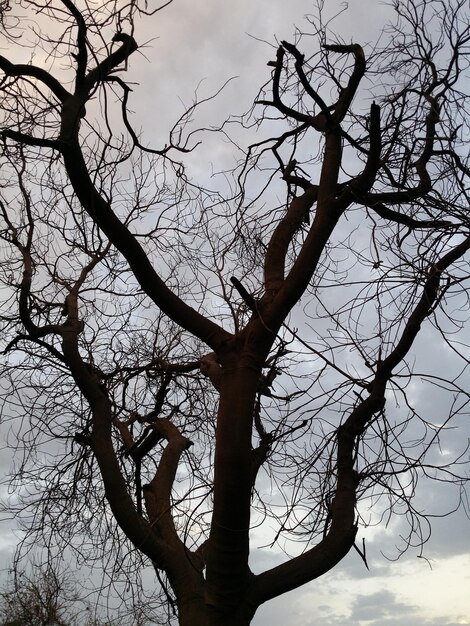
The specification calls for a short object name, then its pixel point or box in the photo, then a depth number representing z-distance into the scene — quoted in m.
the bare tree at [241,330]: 3.89
